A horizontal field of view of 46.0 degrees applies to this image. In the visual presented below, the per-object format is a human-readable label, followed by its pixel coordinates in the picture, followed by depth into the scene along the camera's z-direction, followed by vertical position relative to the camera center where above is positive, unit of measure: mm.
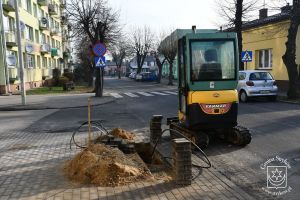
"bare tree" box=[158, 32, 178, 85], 43938 +2680
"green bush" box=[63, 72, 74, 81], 45909 -164
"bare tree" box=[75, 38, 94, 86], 40156 +1829
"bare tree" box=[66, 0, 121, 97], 24672 +3852
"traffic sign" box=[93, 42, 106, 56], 18281 +1250
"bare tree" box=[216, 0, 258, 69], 24906 +3948
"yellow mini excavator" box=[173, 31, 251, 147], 7793 -168
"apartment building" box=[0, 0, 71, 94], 28978 +3480
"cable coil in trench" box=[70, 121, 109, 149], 8319 -1710
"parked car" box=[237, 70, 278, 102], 18062 -803
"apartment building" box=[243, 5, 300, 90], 24297 +2070
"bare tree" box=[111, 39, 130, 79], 74894 +3850
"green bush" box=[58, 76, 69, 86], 39519 -683
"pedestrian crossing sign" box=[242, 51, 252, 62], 21891 +866
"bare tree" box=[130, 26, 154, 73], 70125 +5173
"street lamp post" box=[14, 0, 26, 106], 18202 +1133
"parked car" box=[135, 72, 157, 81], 57375 -655
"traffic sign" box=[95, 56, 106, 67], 20062 +686
